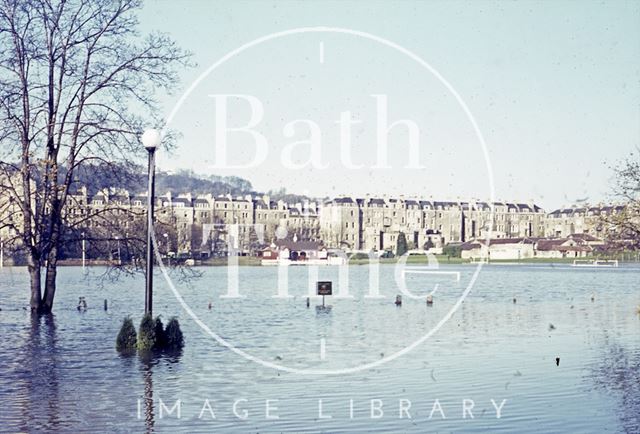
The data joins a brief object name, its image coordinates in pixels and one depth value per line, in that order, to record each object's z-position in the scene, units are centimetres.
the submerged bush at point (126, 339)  2230
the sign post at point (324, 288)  3988
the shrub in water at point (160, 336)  2219
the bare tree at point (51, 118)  3066
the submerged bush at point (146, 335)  2183
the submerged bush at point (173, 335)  2248
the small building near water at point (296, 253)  12262
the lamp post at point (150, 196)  2061
